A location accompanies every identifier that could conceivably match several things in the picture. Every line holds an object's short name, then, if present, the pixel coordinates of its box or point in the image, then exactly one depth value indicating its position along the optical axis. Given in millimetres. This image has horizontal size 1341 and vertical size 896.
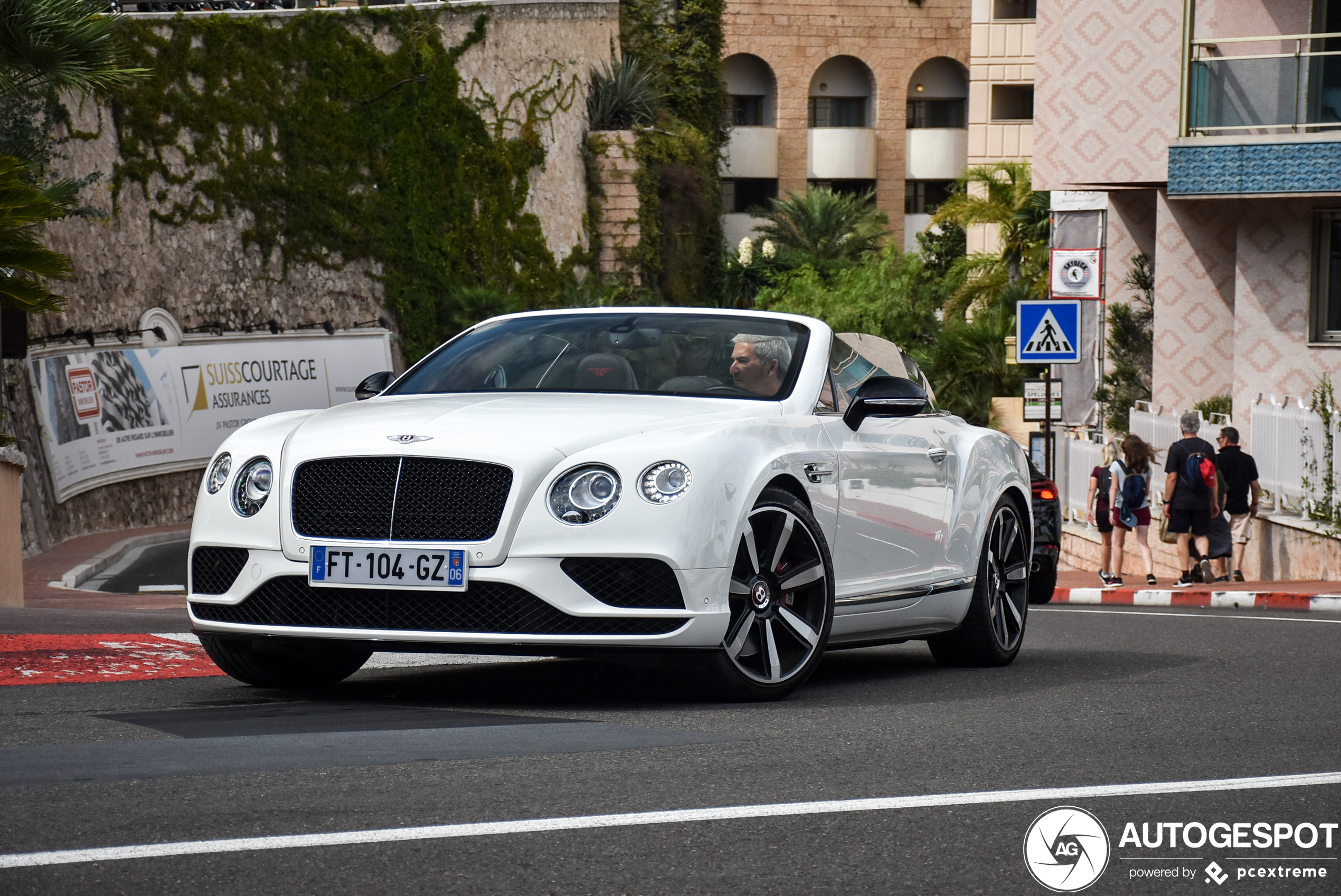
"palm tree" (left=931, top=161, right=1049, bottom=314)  45781
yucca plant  47250
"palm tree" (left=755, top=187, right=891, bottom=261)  69500
